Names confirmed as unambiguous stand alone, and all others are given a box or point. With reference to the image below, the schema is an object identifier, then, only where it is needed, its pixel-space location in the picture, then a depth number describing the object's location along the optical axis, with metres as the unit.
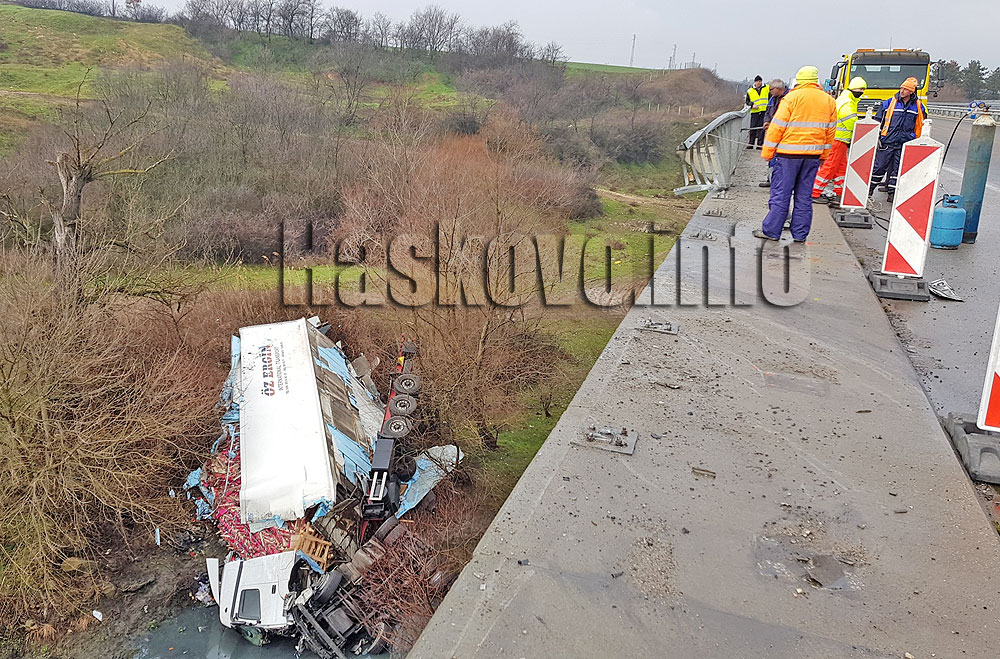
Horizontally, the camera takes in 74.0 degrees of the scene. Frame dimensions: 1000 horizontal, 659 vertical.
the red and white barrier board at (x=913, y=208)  5.36
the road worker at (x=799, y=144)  6.50
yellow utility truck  16.89
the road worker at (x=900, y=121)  9.45
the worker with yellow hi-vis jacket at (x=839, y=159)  8.88
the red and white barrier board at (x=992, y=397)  3.22
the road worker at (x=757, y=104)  13.41
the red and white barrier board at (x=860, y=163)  7.96
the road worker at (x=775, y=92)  10.16
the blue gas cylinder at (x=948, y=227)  7.27
